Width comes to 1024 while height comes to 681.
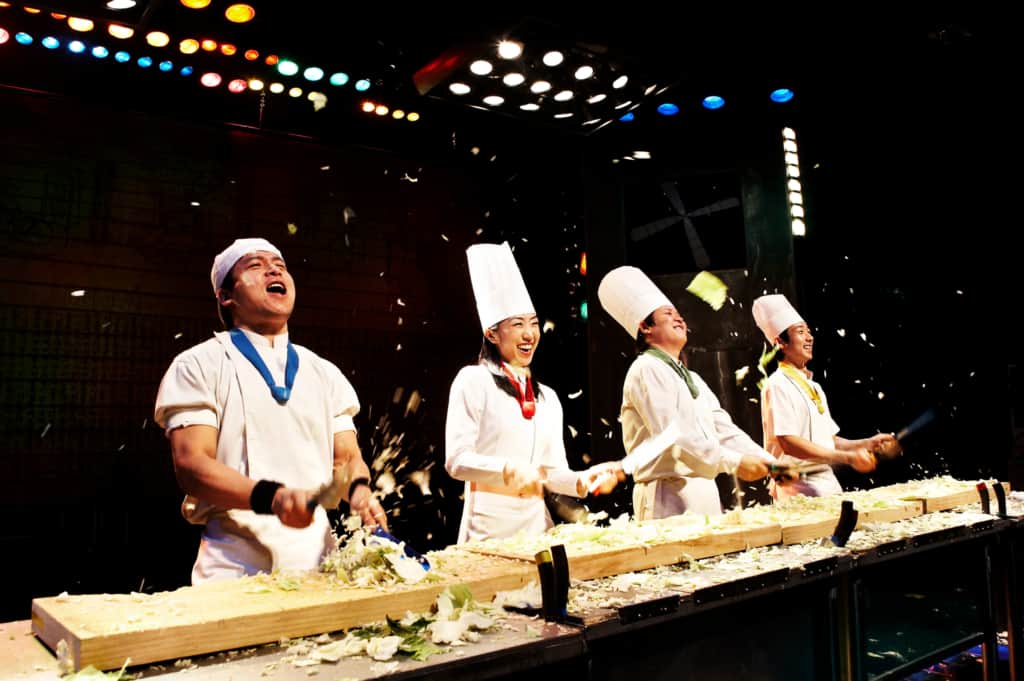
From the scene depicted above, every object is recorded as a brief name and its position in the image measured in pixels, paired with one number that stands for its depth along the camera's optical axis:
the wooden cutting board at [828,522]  2.35
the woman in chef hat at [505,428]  2.70
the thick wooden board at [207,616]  1.20
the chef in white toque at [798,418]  3.90
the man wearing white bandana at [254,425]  1.99
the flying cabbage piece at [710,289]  5.38
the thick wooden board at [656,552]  1.83
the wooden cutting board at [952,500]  3.12
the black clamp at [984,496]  3.04
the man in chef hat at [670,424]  3.18
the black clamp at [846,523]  2.29
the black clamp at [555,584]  1.49
